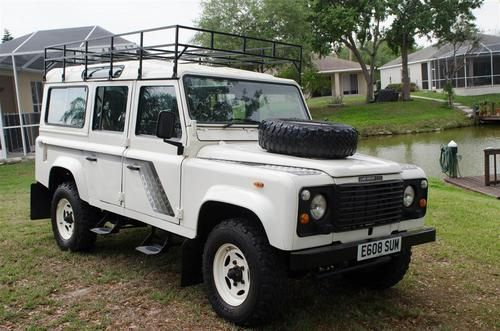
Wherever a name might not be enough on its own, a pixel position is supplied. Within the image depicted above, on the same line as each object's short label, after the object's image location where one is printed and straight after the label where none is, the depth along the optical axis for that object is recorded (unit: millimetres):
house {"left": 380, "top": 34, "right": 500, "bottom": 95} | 41250
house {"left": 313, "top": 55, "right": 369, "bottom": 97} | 51312
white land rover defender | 3996
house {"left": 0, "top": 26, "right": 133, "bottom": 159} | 17625
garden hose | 13586
